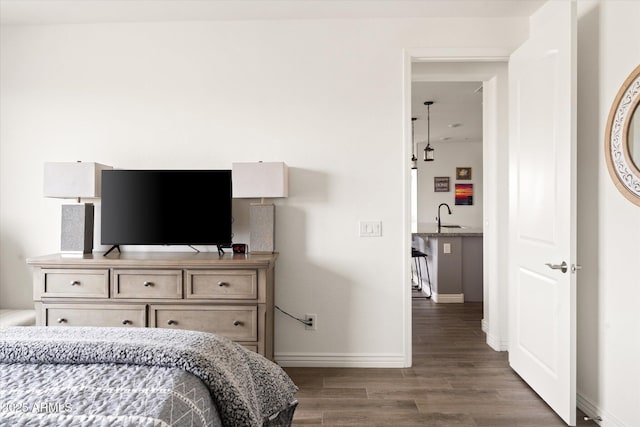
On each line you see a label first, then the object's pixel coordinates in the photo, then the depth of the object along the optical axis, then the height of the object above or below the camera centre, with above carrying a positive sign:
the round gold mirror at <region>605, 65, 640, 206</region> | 1.86 +0.36
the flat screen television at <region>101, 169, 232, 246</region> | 2.72 +0.05
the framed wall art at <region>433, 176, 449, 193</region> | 8.33 +0.62
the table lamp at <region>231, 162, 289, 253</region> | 2.69 +0.23
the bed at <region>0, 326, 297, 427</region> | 0.86 -0.42
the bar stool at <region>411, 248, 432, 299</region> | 5.27 -0.80
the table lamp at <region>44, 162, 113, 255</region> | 2.71 +0.16
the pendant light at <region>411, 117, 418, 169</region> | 6.49 +1.45
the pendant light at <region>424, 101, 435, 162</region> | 6.18 +0.97
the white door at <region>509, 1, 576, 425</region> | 2.10 +0.03
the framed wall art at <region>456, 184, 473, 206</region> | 8.28 +0.41
